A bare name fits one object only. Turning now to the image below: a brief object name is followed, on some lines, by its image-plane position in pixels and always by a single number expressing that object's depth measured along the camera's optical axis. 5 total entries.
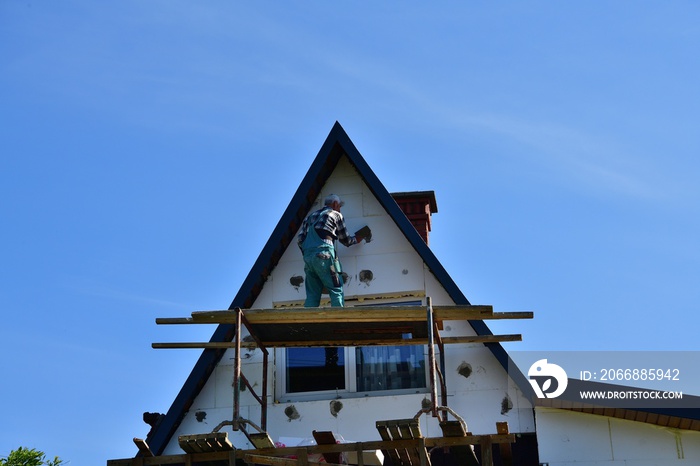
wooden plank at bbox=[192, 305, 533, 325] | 14.70
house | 14.91
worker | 16.06
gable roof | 15.80
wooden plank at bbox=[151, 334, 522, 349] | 15.72
